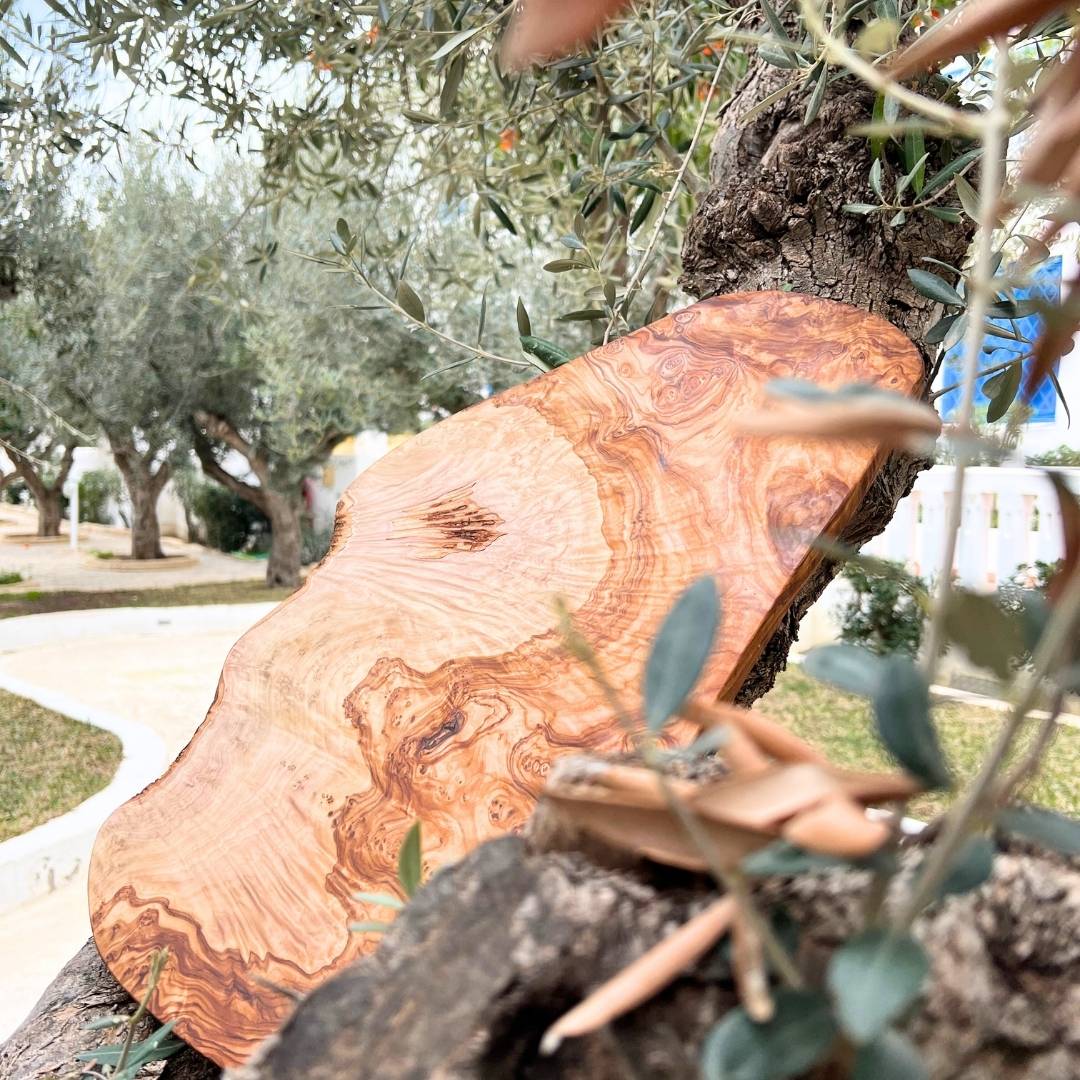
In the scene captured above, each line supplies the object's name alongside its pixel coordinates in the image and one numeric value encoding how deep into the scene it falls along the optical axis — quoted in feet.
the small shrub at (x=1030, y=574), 15.12
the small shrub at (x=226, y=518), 45.62
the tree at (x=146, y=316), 25.55
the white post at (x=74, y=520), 38.07
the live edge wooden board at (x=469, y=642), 3.04
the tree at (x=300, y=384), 26.55
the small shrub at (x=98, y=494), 52.37
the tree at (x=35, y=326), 22.07
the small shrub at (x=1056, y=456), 13.79
